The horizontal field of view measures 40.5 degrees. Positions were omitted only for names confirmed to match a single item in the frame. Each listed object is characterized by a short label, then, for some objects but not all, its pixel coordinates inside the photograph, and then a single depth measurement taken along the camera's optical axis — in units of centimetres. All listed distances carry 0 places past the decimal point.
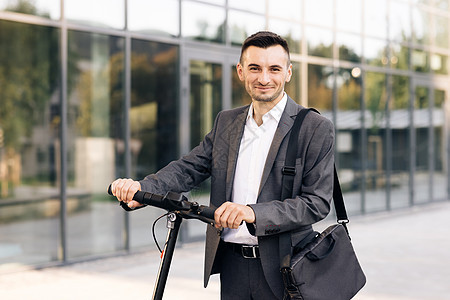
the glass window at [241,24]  980
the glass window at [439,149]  1484
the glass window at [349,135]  1202
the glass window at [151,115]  849
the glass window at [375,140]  1265
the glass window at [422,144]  1411
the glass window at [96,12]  777
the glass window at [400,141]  1334
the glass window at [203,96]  919
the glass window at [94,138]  797
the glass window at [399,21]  1312
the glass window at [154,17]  842
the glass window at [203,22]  905
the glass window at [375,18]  1253
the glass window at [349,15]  1201
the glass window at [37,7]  736
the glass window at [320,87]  1144
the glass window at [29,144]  768
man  224
